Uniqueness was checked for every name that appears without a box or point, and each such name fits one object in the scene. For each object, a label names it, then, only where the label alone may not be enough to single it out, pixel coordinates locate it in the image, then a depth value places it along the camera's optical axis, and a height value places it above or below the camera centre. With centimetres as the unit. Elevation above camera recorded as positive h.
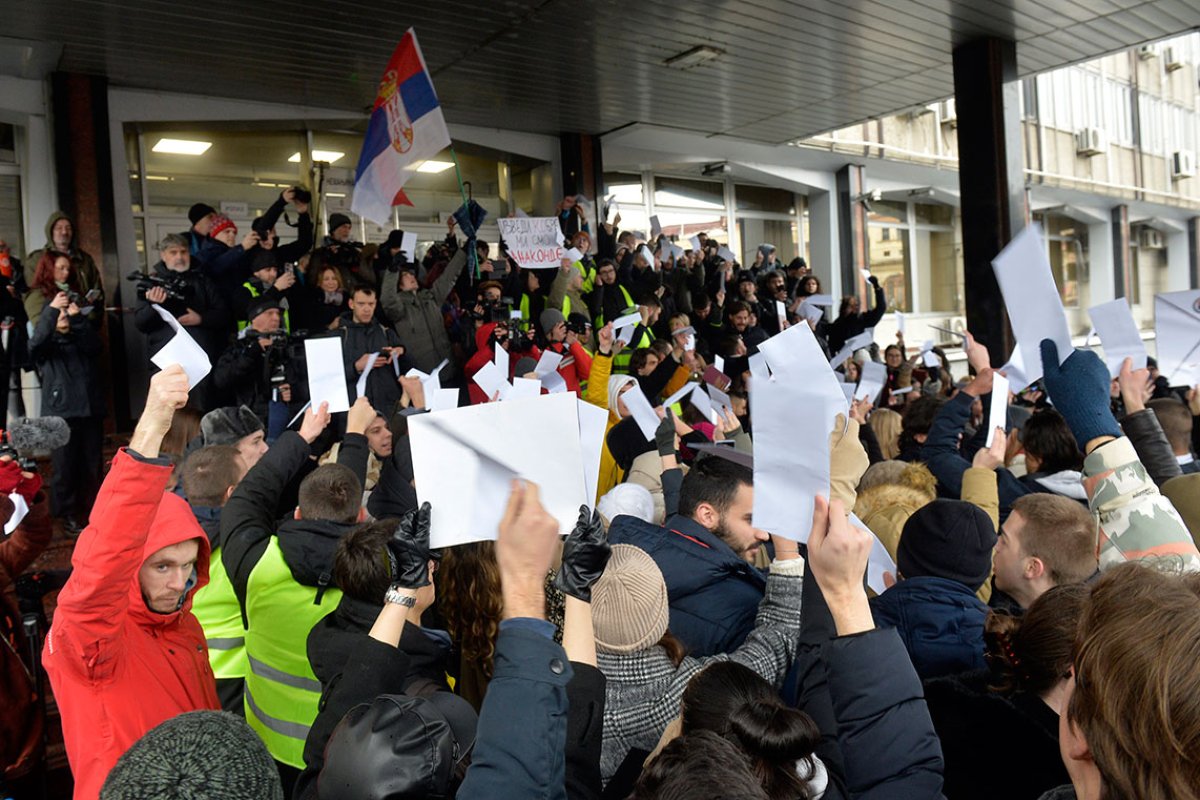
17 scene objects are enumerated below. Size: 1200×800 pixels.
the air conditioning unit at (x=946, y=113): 1903 +515
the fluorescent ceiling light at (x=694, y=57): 957 +339
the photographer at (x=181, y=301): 661 +73
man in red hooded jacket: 203 -56
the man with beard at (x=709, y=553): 254 -59
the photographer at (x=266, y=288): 693 +83
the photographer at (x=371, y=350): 680 +27
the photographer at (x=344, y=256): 795 +121
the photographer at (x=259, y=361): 630 +22
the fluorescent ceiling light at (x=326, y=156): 1144 +301
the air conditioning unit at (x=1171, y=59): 2792 +883
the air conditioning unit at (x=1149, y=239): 2844 +329
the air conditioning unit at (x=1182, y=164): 2703 +533
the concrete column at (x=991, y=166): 948 +198
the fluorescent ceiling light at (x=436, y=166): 1258 +304
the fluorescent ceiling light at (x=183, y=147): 1027 +289
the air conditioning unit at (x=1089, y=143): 2312 +526
